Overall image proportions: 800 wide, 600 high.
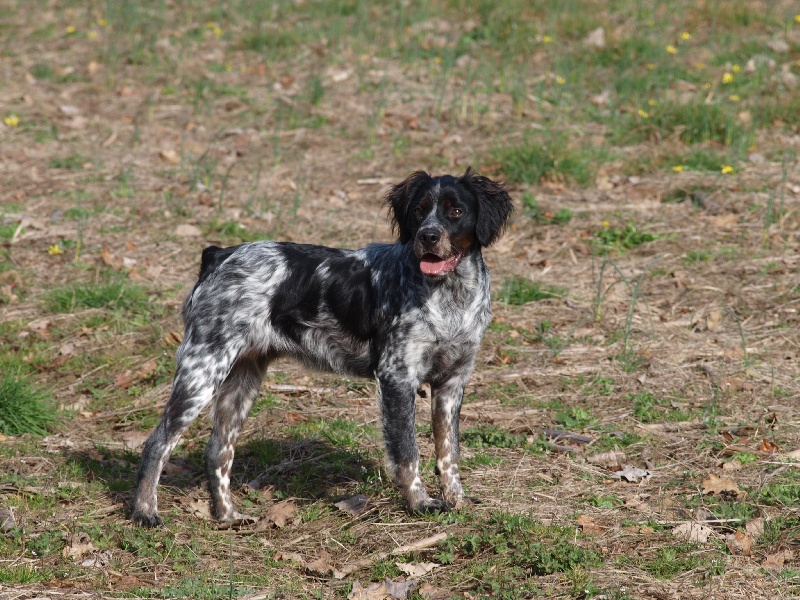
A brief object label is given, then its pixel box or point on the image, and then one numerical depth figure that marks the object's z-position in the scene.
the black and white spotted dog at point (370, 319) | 10.61
